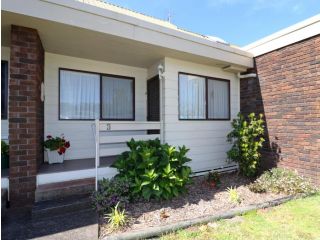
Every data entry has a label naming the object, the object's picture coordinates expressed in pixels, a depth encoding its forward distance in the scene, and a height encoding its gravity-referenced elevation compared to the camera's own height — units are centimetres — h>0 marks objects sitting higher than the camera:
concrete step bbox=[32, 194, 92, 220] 354 -127
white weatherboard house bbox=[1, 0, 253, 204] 413 +118
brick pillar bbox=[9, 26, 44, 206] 383 +21
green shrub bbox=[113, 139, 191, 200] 414 -81
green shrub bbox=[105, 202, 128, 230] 335 -137
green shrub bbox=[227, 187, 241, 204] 441 -136
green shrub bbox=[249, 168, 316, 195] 486 -126
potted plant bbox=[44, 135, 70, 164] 504 -47
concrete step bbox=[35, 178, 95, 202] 391 -110
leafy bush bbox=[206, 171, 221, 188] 527 -123
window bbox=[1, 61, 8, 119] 482 +78
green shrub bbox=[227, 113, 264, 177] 566 -47
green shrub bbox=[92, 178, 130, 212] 388 -119
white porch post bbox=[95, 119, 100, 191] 434 -29
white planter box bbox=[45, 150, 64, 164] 512 -67
